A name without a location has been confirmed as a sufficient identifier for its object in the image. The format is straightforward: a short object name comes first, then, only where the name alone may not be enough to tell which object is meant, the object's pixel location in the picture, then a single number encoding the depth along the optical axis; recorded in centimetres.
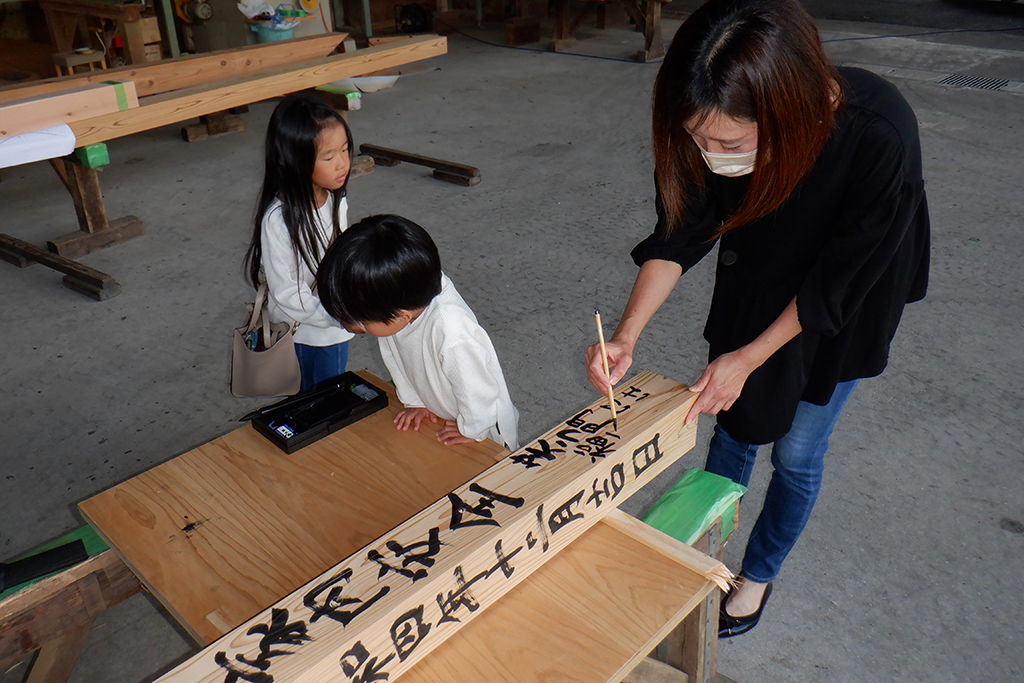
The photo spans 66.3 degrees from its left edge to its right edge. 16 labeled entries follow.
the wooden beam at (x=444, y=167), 484
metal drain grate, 650
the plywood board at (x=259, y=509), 122
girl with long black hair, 201
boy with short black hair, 152
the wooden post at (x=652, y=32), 762
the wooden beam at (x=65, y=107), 338
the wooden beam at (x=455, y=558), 97
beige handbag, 211
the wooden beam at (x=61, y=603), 117
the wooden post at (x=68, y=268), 360
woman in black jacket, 111
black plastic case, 152
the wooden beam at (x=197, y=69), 406
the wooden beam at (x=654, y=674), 155
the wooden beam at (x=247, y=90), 375
